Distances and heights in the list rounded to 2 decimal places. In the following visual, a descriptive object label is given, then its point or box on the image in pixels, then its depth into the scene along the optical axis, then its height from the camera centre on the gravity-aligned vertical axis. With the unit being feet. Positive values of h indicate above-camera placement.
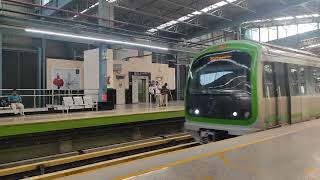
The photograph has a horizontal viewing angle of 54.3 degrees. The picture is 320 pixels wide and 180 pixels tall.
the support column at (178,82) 90.61 +2.50
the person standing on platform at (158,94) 57.59 -0.55
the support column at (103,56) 57.26 +6.49
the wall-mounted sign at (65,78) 67.87 +2.98
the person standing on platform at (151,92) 62.39 -0.18
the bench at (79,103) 47.37 -1.80
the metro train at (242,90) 24.17 +0.05
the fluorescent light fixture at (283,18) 83.43 +19.70
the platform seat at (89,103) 49.99 -1.85
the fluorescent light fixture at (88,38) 40.40 +7.85
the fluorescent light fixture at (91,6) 66.28 +18.48
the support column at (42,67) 75.97 +6.15
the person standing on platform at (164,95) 55.31 -0.71
